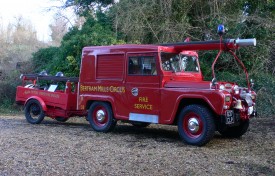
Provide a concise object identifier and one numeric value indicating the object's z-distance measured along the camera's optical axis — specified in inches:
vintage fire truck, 337.4
